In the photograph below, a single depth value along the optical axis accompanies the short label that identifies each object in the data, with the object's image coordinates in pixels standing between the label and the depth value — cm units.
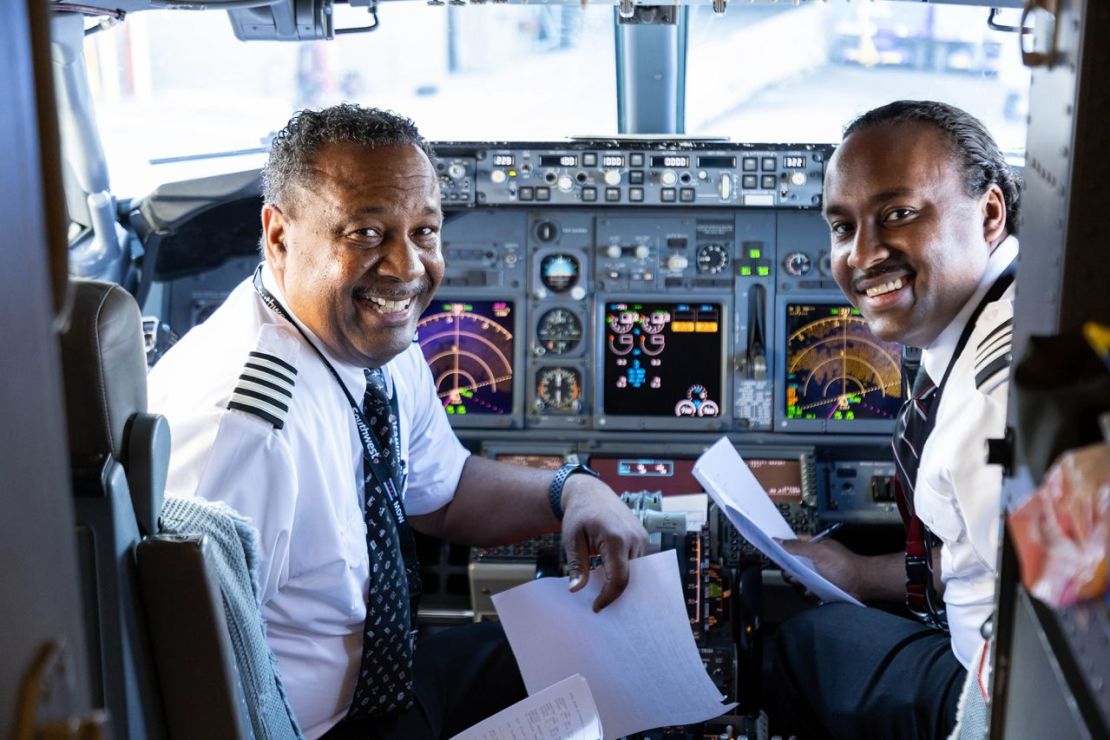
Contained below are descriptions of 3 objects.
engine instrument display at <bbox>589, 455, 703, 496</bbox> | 340
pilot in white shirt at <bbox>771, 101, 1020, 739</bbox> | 207
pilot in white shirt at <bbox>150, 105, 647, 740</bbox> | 194
